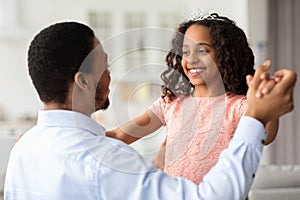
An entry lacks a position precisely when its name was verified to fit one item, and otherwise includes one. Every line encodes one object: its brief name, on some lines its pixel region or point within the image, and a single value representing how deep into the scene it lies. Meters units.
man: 1.45
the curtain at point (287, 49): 6.67
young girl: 1.88
